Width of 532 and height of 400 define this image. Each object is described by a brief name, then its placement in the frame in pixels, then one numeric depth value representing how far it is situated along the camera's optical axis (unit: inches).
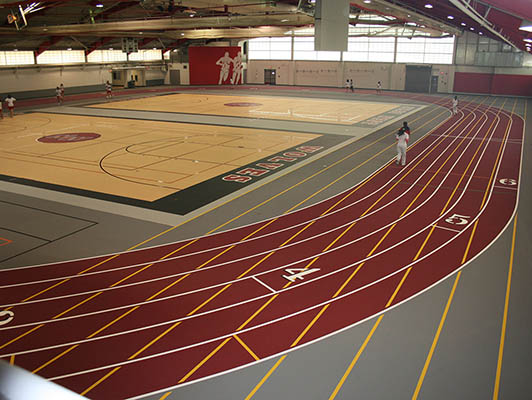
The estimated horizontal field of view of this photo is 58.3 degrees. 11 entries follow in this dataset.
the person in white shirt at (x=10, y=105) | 1094.4
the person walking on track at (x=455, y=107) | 1227.5
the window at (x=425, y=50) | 1791.3
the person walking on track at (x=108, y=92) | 1516.2
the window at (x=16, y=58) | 1433.3
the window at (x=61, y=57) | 1573.6
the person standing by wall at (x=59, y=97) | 1359.5
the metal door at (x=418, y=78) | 1824.6
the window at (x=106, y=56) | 1760.3
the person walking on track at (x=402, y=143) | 647.8
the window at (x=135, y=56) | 1925.4
